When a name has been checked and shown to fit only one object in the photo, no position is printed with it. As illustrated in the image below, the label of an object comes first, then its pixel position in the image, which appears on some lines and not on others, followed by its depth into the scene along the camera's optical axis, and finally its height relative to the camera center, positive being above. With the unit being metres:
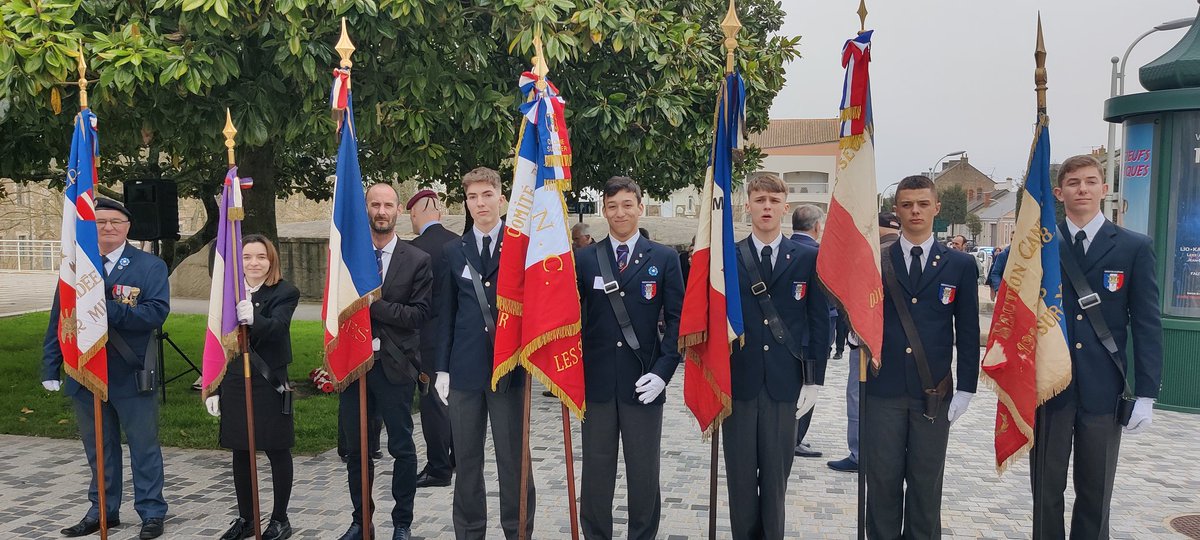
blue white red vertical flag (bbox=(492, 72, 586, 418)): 4.36 -0.21
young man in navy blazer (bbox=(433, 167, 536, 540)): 4.60 -0.84
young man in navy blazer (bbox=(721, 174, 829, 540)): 4.35 -0.72
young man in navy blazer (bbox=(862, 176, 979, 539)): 4.17 -0.71
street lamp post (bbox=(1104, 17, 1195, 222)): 17.86 +3.36
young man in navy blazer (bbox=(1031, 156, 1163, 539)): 4.12 -0.67
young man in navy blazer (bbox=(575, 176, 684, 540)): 4.45 -0.69
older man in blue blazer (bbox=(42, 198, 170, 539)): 5.27 -0.93
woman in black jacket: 4.98 -0.99
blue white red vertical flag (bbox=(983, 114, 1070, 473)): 4.08 -0.47
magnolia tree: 6.05 +1.26
